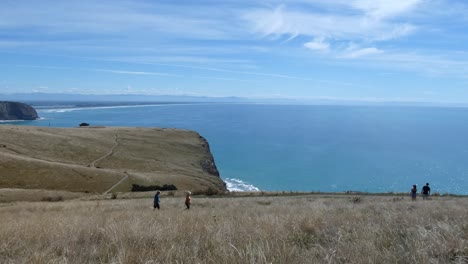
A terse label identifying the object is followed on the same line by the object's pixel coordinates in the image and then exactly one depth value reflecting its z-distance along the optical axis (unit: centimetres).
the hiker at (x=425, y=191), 3347
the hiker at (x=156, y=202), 2567
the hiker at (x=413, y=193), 3227
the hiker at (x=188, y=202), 2550
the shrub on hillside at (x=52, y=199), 4666
